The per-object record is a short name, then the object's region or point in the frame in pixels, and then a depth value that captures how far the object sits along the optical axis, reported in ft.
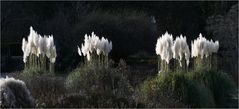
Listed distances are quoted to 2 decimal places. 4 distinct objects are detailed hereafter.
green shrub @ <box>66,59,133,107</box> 37.66
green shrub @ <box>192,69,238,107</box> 44.62
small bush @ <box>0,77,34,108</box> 25.11
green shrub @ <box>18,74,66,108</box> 31.89
